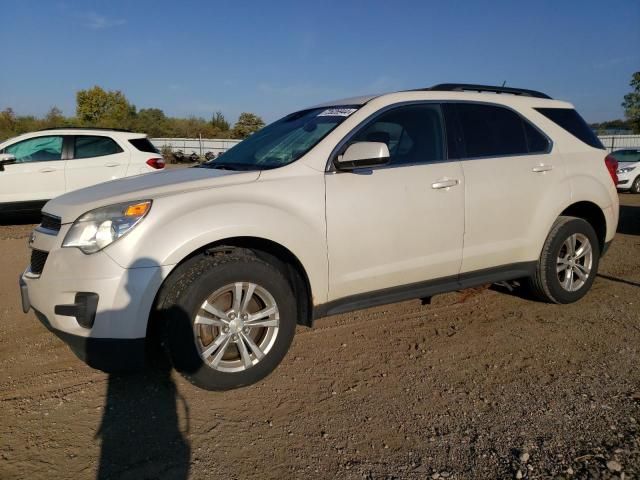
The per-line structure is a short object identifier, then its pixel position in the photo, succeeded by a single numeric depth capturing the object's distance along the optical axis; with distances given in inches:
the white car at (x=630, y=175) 596.7
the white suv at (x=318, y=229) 110.3
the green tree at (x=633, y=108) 1615.4
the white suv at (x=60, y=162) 334.3
